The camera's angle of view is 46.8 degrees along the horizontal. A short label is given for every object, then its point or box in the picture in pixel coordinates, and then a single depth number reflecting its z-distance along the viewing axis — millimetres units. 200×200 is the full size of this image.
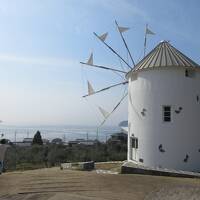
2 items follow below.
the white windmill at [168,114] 12616
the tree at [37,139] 25692
